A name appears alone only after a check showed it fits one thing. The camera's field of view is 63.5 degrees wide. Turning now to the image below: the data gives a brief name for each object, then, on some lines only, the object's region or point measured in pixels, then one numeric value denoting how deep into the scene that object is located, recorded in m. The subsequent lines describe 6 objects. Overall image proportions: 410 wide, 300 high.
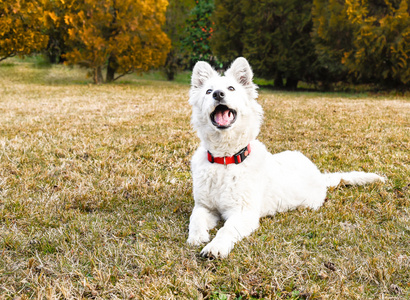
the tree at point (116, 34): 16.47
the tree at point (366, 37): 12.70
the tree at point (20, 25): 16.56
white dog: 2.82
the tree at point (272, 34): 16.44
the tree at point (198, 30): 25.19
